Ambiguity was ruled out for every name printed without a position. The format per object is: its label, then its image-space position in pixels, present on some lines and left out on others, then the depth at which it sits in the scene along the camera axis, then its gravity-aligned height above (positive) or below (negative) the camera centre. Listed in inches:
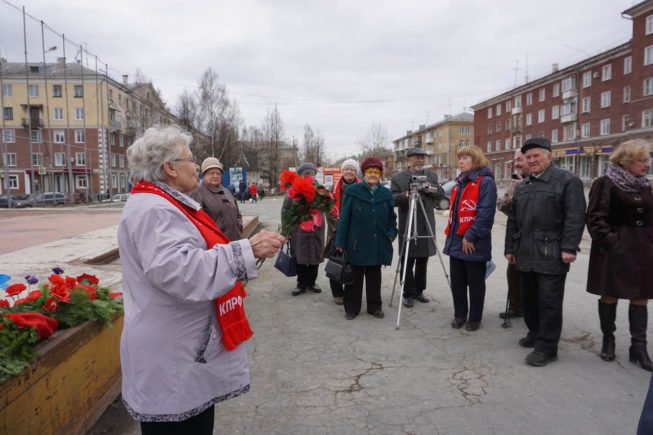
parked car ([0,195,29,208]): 1184.8 -26.9
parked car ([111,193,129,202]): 1536.7 -32.3
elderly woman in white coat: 67.6 -17.4
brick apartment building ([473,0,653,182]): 1465.3 +320.3
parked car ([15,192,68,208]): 1232.2 -29.7
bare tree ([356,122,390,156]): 2377.0 +199.6
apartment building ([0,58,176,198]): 1978.3 +311.6
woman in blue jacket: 184.5 -20.2
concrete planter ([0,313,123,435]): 87.6 -44.7
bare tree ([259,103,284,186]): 2150.7 +211.2
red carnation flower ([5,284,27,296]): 113.0 -25.2
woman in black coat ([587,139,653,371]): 149.6 -17.1
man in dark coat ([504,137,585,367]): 152.0 -17.7
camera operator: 230.1 -15.2
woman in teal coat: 208.7 -21.9
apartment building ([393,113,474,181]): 3331.7 +364.1
